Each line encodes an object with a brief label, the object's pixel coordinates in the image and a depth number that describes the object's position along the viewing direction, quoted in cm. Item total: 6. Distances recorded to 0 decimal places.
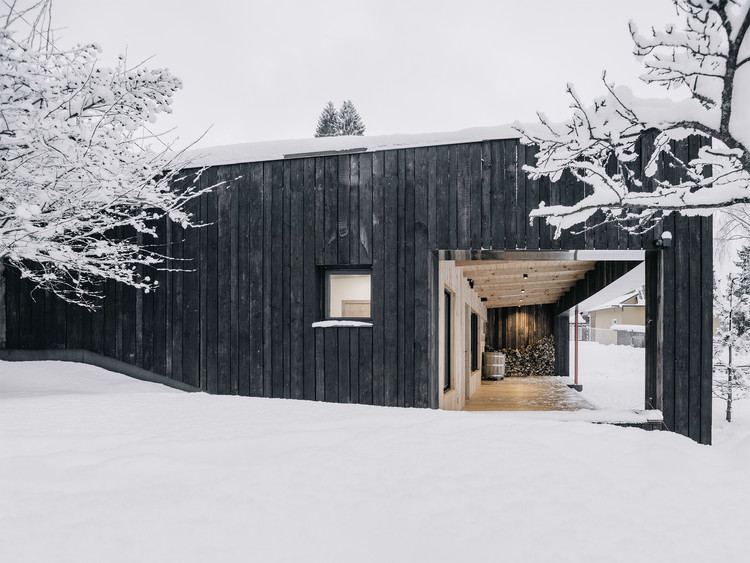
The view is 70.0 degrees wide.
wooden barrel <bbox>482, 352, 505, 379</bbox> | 1617
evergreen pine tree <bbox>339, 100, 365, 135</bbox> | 3181
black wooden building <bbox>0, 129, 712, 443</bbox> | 591
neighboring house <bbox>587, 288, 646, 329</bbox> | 3612
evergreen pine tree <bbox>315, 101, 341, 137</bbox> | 3203
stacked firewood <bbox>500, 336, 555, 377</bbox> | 1775
